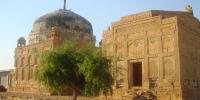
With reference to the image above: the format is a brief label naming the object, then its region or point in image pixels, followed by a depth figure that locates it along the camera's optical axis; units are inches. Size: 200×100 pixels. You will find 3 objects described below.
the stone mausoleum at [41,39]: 1098.7
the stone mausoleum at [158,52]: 732.0
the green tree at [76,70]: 591.5
